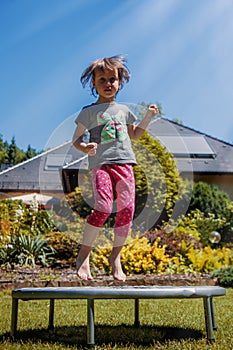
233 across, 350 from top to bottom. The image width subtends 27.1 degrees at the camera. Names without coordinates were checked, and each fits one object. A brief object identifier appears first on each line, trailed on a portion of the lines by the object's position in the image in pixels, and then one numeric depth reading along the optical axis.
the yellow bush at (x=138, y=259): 6.82
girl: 3.12
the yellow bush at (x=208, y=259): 7.25
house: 14.76
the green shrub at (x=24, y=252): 7.49
